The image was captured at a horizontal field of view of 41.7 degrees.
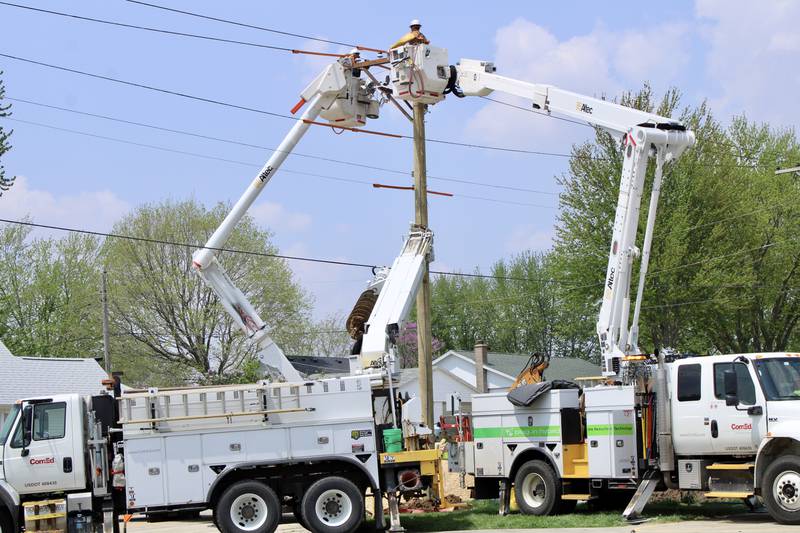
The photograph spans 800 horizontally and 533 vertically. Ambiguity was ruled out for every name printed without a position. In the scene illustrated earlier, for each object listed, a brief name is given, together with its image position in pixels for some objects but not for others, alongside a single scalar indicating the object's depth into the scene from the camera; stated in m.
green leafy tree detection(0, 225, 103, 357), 57.53
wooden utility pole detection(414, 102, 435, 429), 21.09
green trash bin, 17.41
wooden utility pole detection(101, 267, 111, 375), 40.16
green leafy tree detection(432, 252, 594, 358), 80.71
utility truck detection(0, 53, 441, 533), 16.98
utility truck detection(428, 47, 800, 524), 16.77
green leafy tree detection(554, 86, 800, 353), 38.06
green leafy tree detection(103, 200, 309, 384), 50.47
